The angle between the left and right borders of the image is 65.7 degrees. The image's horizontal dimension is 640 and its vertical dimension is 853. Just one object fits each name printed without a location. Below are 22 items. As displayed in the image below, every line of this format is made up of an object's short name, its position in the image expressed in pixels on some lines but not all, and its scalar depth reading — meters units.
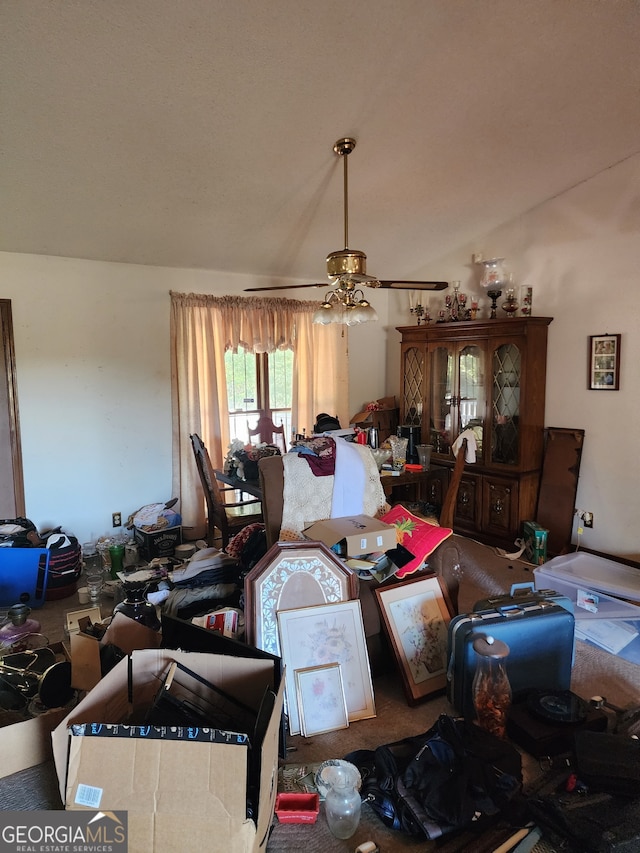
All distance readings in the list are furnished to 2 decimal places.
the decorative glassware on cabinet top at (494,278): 4.30
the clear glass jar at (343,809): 1.45
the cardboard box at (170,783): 1.17
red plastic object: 1.49
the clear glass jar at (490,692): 1.76
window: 4.72
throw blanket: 2.51
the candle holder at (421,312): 4.82
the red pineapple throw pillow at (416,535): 2.23
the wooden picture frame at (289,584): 1.96
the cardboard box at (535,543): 3.85
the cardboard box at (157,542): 3.94
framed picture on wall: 3.71
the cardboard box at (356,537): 2.17
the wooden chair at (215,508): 3.65
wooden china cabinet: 4.07
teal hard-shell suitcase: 1.86
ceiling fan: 2.68
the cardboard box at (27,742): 1.53
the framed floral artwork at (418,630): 2.05
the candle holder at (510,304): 4.17
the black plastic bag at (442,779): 1.41
